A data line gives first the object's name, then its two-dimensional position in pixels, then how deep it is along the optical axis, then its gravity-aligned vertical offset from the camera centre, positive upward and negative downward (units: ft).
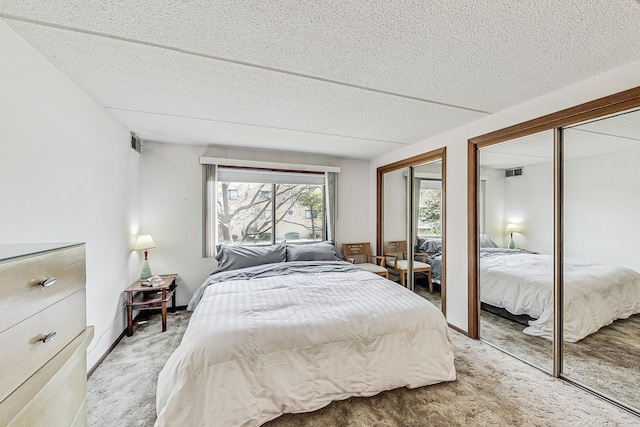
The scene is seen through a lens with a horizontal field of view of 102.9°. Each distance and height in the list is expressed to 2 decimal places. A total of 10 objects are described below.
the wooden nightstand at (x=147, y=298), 9.23 -3.30
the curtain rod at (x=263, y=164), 12.07 +2.53
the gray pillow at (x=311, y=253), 12.10 -1.87
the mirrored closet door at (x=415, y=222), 11.07 -0.40
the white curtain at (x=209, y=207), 12.12 +0.33
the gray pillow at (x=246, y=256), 11.08 -1.89
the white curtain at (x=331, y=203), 14.38 +0.62
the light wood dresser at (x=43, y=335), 2.42 -1.39
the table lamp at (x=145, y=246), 10.42 -1.31
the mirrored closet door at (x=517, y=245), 7.25 -1.00
